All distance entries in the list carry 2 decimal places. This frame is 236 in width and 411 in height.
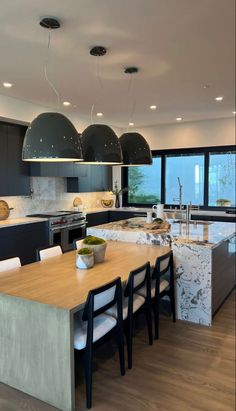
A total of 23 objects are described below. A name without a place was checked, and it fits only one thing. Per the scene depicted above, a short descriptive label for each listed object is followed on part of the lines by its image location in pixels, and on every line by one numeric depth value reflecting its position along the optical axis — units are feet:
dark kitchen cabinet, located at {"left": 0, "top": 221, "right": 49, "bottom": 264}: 15.75
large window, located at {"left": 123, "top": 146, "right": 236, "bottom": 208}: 22.21
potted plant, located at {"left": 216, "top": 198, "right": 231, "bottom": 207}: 22.13
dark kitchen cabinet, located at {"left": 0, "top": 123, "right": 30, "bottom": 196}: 17.07
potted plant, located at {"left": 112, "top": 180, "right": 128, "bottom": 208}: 25.81
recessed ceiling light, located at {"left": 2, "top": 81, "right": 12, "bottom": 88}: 13.80
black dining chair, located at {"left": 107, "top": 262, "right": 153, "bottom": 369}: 8.80
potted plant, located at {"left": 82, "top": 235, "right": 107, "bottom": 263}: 10.37
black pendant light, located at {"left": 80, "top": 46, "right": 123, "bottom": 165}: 10.52
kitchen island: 11.50
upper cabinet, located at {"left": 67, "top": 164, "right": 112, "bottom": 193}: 22.16
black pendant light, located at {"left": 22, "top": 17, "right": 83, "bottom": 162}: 8.11
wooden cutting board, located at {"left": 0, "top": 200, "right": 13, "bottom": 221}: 17.49
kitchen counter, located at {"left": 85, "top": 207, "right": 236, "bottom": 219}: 20.11
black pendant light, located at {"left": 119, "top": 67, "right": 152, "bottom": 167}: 12.91
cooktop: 19.19
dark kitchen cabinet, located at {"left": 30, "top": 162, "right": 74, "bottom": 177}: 18.84
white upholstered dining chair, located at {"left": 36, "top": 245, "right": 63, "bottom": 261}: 11.32
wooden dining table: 7.01
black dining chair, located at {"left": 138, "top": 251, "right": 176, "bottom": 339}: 10.36
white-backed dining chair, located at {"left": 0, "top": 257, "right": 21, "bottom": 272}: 9.84
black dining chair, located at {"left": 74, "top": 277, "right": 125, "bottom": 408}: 7.22
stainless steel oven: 18.37
